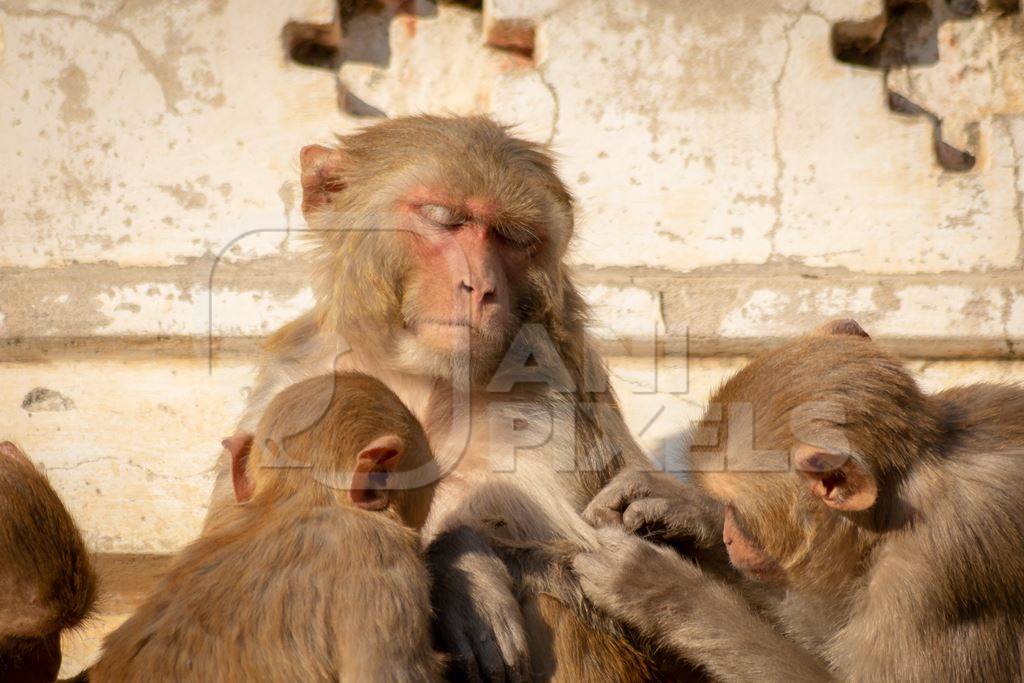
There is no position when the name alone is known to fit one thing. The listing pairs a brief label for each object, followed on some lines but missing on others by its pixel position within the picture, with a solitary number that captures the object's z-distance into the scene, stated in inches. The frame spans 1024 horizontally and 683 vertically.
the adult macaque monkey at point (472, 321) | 348.5
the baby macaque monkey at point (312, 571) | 280.5
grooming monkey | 313.7
